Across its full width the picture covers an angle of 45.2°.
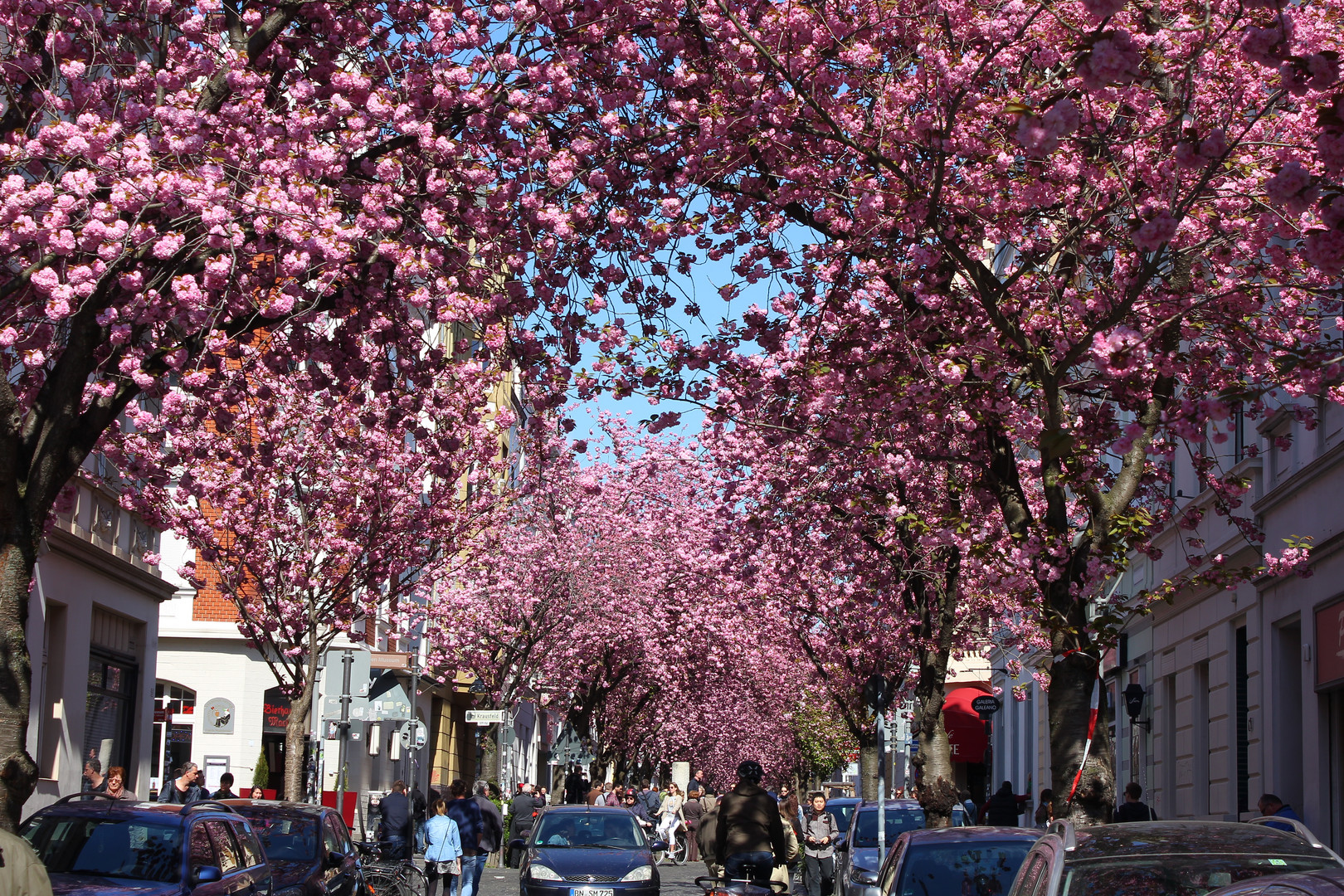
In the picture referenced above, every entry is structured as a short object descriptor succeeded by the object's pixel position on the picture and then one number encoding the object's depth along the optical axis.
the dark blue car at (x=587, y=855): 18.42
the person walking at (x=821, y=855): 25.78
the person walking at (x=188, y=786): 21.28
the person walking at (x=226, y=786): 22.78
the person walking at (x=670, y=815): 46.53
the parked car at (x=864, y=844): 18.61
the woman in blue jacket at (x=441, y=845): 19.55
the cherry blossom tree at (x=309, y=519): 24.14
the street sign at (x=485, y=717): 35.41
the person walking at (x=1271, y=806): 15.72
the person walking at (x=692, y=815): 37.09
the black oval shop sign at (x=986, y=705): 32.25
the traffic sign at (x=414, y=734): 31.33
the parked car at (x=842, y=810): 28.25
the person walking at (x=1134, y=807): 20.83
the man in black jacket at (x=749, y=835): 12.43
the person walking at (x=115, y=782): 19.61
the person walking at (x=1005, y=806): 25.64
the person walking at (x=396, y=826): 21.42
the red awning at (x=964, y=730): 45.25
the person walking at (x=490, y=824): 22.39
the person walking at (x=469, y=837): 20.58
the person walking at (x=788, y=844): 16.36
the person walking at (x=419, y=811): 29.81
